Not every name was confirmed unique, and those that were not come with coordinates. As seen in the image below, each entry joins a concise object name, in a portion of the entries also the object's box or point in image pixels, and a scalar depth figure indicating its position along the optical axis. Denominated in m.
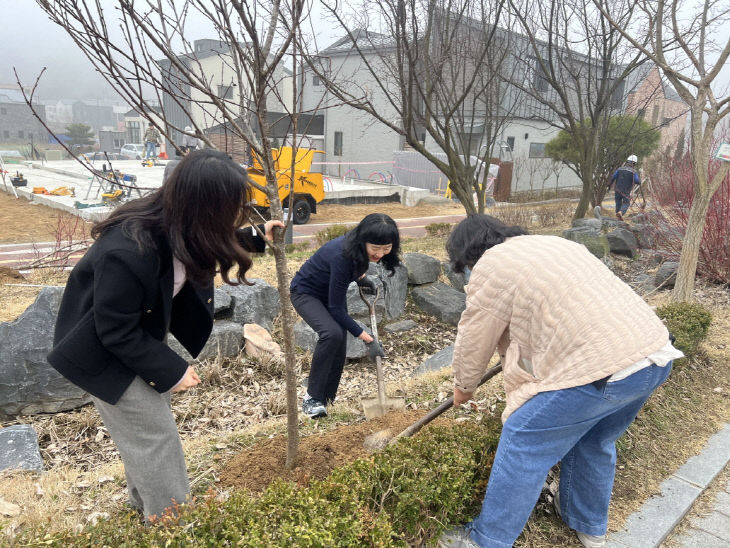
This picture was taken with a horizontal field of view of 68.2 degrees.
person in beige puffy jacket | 1.83
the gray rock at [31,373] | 4.07
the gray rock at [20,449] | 3.04
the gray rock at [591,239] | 9.47
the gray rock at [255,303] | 5.62
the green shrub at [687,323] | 4.03
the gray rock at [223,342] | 5.04
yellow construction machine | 13.45
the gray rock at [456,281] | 7.62
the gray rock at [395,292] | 6.56
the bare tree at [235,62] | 1.91
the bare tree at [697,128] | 4.89
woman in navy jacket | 3.49
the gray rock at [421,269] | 7.27
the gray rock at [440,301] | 6.82
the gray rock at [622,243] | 10.20
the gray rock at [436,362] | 5.00
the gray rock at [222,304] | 5.44
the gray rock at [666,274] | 7.59
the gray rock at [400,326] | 6.47
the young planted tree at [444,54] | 7.48
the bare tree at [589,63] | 9.84
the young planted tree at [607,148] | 13.47
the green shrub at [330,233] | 8.84
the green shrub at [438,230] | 11.62
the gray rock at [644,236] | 9.82
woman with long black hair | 1.75
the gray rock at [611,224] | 11.01
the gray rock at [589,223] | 10.69
